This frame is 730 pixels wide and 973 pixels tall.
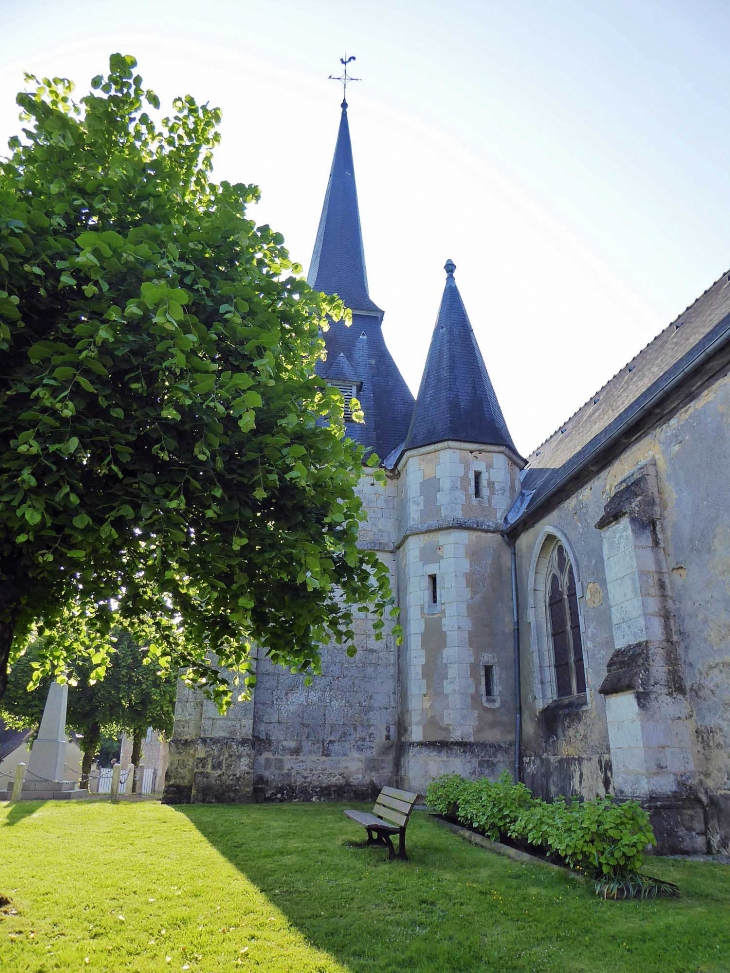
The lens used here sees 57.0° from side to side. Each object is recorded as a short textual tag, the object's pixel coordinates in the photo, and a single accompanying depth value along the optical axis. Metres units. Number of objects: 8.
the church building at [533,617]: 8.24
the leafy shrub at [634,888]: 5.84
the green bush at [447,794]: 10.03
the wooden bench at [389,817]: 7.48
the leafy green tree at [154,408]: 4.79
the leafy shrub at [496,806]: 8.35
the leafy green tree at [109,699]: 27.66
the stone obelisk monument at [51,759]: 17.77
